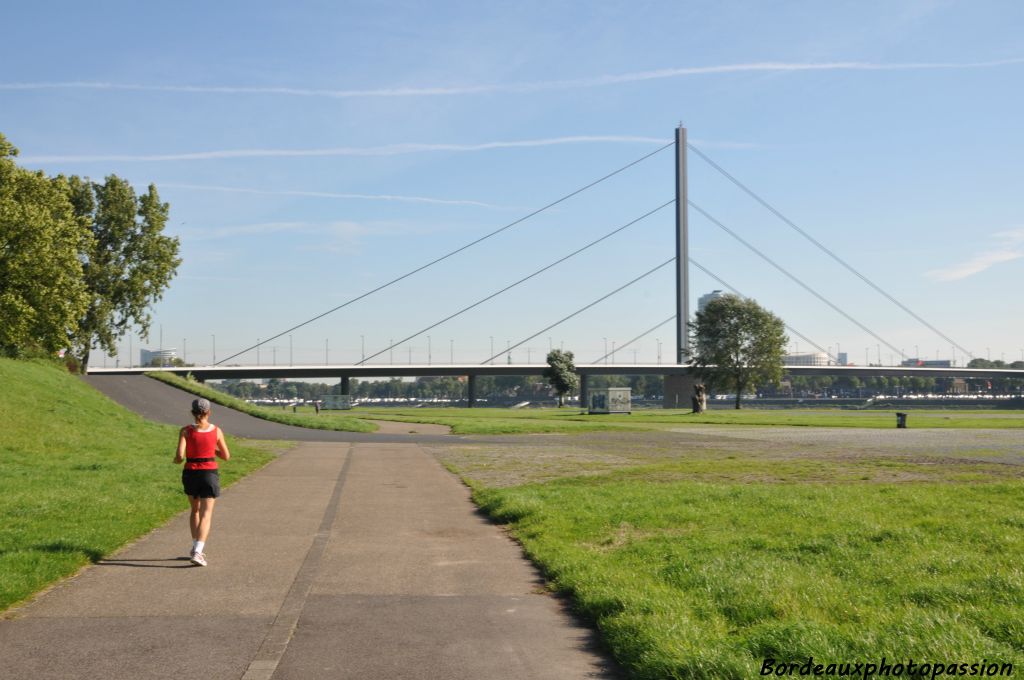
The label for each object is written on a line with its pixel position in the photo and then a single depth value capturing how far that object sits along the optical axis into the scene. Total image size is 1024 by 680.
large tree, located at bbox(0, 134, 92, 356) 38.50
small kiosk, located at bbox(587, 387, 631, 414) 82.19
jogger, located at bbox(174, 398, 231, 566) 10.36
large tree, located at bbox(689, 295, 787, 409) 111.00
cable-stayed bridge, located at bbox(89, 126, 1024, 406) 100.62
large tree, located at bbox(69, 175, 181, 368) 65.69
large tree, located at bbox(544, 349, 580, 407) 134.38
